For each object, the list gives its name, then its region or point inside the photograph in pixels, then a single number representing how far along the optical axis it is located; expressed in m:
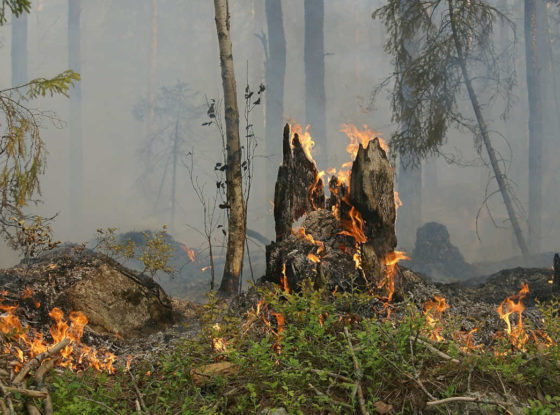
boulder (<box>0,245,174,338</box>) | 5.79
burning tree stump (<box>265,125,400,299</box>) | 5.51
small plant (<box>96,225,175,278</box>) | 7.76
